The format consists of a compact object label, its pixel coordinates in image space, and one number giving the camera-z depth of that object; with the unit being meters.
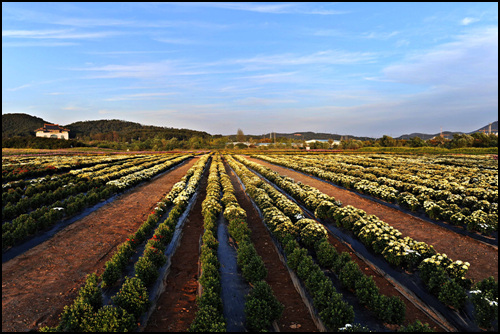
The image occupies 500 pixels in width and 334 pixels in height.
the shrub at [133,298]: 5.84
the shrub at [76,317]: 5.24
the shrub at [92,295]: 5.98
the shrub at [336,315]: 5.33
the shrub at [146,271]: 7.03
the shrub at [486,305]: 5.43
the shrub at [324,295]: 5.82
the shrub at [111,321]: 5.12
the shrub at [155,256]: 7.88
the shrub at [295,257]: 7.71
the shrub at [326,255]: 7.88
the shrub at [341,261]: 7.40
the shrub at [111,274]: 7.04
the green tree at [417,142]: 90.31
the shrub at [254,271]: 7.21
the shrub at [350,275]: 6.80
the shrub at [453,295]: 5.98
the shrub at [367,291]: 6.02
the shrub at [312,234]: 9.18
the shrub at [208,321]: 5.01
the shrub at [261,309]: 5.42
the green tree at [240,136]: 168.88
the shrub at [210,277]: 6.42
